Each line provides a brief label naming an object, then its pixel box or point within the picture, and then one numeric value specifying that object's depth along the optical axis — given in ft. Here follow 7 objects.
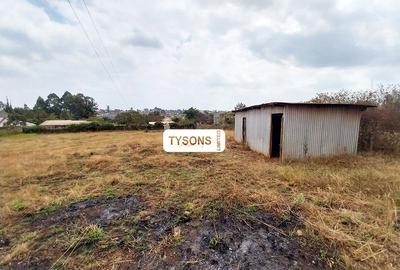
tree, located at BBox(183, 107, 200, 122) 119.09
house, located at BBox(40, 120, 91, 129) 136.13
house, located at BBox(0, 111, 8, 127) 142.60
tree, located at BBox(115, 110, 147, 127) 101.22
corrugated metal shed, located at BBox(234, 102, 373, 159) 25.21
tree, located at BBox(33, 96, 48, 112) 198.71
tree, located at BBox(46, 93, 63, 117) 200.67
